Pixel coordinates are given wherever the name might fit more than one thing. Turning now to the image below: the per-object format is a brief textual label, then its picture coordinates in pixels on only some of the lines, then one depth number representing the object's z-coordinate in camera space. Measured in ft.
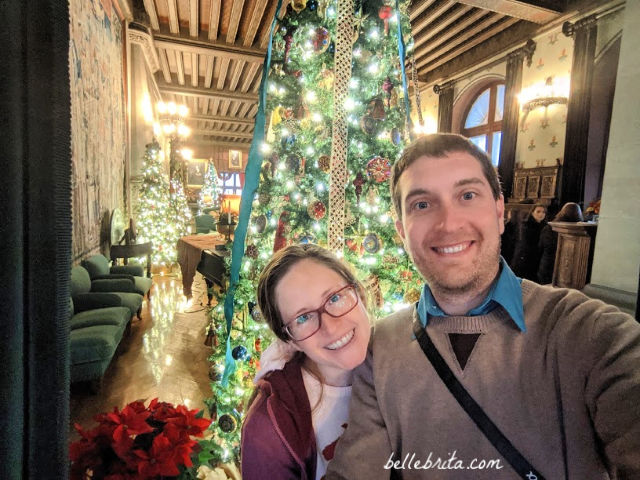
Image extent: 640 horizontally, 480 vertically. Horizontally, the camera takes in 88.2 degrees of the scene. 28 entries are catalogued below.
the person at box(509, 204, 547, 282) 18.43
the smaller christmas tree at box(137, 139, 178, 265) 23.84
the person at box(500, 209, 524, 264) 19.84
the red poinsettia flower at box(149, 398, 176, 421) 3.89
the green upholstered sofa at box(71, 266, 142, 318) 12.10
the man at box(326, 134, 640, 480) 2.57
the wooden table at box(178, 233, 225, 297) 16.93
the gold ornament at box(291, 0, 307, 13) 6.89
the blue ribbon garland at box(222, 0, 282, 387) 6.72
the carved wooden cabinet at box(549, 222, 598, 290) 15.10
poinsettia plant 3.36
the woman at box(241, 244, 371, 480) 3.27
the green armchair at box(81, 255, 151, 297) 14.80
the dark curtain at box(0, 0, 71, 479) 1.60
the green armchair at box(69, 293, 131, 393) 9.06
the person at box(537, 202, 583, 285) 17.15
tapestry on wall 13.16
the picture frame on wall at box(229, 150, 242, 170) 67.15
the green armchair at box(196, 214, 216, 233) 39.29
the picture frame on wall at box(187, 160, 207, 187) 63.41
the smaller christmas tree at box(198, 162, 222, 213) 58.34
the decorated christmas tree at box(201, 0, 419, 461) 7.03
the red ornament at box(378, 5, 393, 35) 6.88
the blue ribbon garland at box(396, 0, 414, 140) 6.89
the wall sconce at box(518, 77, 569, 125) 19.40
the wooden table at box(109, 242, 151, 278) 18.56
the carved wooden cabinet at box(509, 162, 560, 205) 19.92
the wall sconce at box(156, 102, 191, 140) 29.70
